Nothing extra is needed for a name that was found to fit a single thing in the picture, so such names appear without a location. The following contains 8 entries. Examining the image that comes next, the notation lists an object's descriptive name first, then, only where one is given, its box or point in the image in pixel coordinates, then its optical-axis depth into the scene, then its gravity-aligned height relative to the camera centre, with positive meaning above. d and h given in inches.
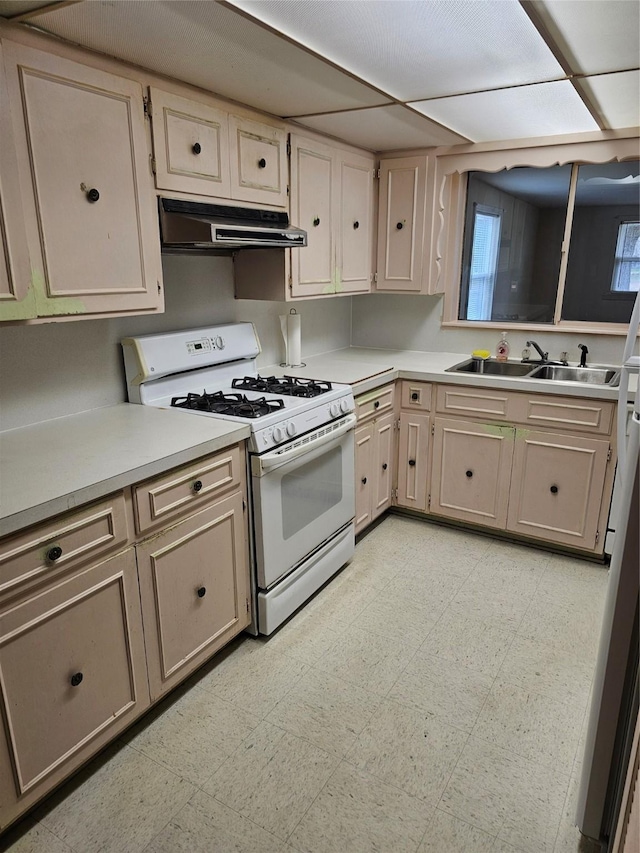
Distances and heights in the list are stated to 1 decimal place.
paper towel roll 120.2 -12.5
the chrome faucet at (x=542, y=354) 127.7 -16.7
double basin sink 120.7 -20.3
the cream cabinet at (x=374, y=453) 117.1 -37.5
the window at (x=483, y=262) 139.7 +3.8
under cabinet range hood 79.5 +7.0
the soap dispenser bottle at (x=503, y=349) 134.1 -16.5
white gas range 87.4 -25.7
